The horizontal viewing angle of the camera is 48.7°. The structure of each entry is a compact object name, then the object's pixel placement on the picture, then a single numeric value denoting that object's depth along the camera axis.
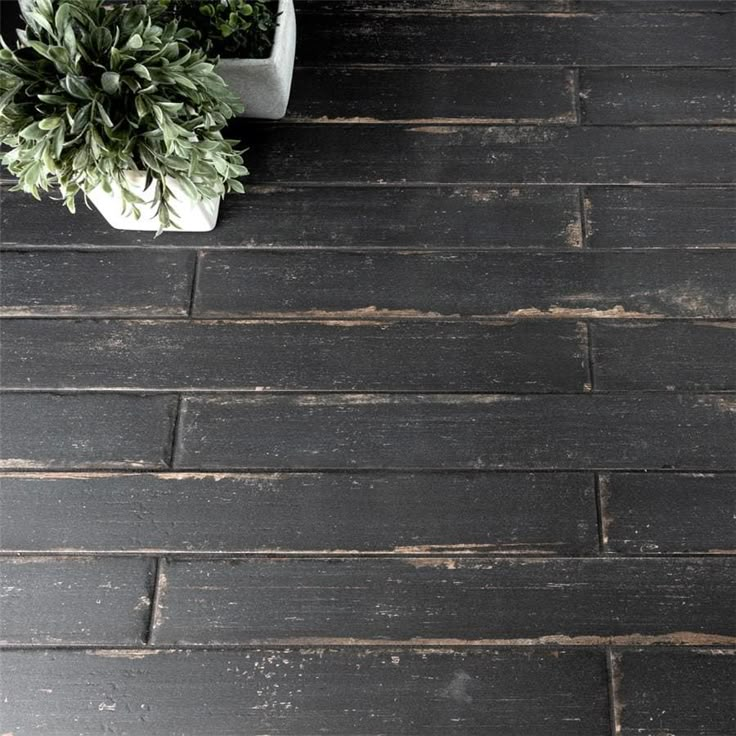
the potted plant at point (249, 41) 1.36
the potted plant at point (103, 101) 1.13
